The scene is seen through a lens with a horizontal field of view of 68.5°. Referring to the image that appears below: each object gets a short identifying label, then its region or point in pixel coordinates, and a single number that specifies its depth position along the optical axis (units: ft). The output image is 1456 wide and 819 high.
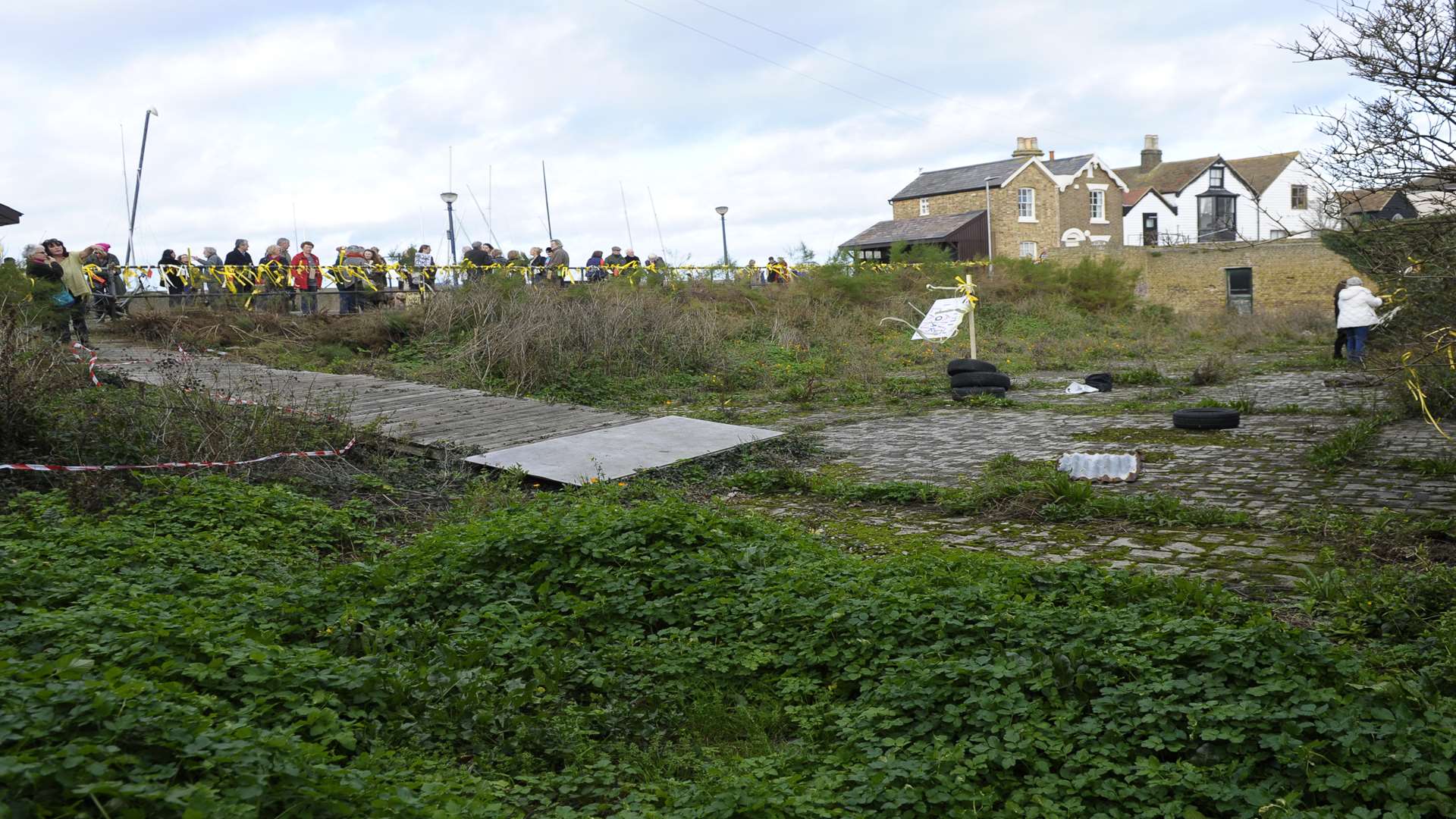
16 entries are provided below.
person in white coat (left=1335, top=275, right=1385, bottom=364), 62.13
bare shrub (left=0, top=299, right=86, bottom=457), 26.94
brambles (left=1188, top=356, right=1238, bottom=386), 54.95
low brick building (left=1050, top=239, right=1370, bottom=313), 138.72
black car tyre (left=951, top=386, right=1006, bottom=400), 49.67
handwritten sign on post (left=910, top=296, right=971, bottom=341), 66.59
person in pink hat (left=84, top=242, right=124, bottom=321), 65.98
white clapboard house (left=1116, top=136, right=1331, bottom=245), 203.31
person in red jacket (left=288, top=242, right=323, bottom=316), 70.08
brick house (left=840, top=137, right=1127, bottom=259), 183.62
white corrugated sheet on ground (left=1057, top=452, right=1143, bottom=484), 29.30
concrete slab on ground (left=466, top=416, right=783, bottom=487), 31.53
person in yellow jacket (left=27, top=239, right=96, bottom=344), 54.34
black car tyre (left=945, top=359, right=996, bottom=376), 52.24
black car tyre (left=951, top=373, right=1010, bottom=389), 50.83
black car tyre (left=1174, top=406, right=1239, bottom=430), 37.19
